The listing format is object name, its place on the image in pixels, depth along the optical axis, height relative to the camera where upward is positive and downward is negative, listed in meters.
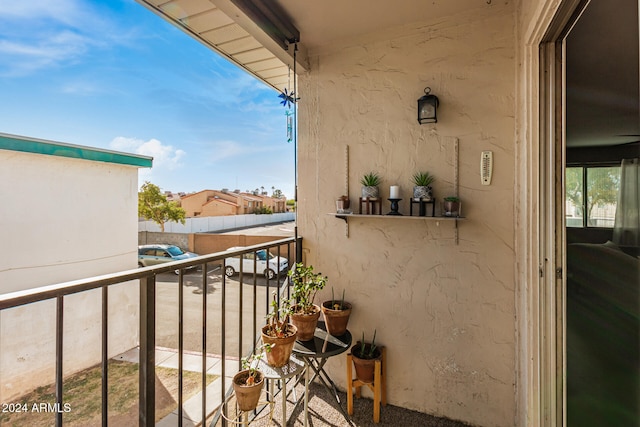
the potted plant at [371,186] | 1.77 +0.18
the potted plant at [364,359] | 1.70 -0.92
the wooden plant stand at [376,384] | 1.65 -1.09
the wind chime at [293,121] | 2.05 +0.70
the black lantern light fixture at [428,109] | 1.64 +0.63
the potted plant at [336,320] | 1.70 -0.67
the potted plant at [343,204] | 1.82 +0.06
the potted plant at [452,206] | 1.56 +0.04
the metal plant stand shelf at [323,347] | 1.48 -0.76
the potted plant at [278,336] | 1.35 -0.62
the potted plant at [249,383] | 1.22 -0.78
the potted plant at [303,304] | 1.60 -0.56
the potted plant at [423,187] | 1.63 +0.16
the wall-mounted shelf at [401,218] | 1.55 -0.03
